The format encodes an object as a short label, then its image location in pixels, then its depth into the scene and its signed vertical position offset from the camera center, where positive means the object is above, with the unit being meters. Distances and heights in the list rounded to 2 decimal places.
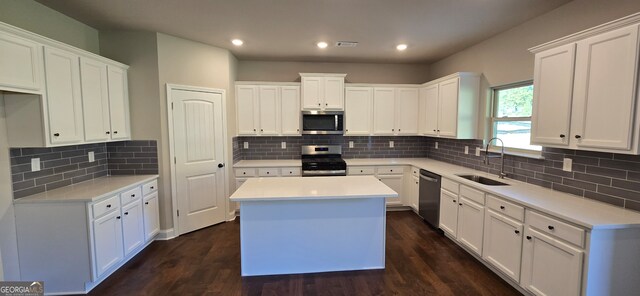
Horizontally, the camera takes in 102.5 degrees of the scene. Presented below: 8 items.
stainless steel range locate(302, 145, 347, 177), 4.24 -0.47
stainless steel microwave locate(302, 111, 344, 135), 4.45 +0.19
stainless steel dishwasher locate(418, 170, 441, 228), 3.60 -0.93
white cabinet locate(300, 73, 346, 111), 4.35 +0.73
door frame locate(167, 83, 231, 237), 3.35 +0.04
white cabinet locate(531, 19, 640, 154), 1.75 +0.34
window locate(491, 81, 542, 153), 2.98 +0.23
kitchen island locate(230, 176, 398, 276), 2.50 -0.97
